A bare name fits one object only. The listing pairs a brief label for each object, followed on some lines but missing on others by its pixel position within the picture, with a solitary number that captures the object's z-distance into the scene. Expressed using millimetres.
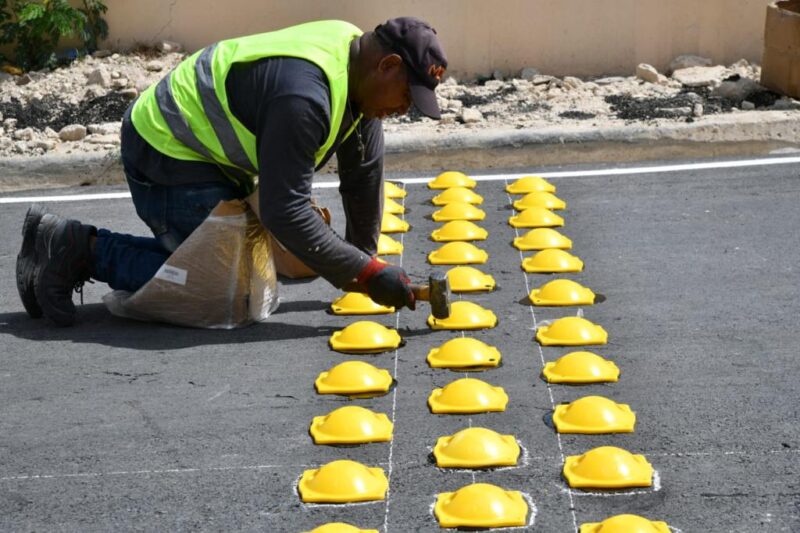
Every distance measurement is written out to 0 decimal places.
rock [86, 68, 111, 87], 14652
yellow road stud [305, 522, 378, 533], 6149
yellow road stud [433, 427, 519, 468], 6808
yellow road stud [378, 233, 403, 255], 10397
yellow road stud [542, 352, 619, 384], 7838
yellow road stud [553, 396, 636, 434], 7160
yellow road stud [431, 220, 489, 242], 10670
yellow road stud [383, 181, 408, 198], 11926
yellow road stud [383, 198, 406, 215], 11401
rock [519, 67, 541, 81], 15277
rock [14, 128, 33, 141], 13309
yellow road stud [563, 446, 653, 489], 6532
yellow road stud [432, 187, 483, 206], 11634
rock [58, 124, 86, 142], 13203
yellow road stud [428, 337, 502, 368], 8124
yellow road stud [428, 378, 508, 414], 7466
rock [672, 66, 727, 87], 14778
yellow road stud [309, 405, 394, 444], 7153
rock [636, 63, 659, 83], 15011
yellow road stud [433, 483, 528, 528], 6239
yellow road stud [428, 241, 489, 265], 10138
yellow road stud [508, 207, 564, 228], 10916
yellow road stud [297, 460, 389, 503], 6525
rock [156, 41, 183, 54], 15304
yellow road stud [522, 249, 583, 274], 9846
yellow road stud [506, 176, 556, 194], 11873
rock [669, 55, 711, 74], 15304
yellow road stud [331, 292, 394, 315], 9194
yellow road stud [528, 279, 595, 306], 9181
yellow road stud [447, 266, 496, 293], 9518
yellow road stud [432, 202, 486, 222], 11169
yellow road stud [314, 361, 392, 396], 7785
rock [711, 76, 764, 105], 14054
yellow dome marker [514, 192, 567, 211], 11335
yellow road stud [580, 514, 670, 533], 6026
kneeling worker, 7851
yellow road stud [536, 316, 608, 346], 8450
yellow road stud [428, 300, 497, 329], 8795
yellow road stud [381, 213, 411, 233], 10936
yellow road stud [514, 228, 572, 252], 10358
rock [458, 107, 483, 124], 13529
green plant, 14652
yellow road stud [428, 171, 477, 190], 12146
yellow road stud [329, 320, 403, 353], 8463
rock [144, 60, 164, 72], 14945
